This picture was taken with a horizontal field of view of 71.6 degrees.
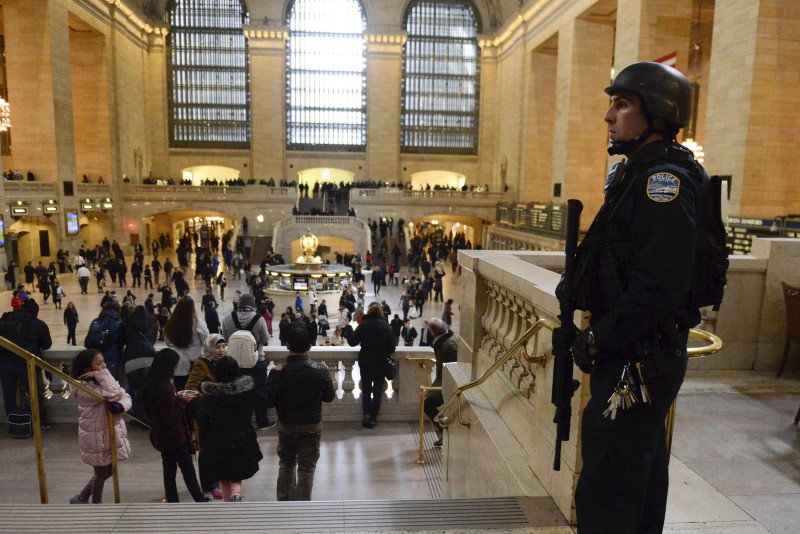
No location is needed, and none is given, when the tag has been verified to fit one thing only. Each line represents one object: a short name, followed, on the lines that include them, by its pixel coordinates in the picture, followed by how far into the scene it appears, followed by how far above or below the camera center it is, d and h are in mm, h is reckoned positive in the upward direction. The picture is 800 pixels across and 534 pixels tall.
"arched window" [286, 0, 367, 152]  36281 +8305
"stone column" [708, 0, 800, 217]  12266 +2507
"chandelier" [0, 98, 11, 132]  19031 +2690
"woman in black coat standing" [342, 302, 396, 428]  5516 -1552
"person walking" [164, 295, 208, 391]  4992 -1244
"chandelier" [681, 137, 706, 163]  14444 +1619
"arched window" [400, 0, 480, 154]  36688 +8454
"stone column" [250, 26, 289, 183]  34750 +6326
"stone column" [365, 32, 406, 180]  35812 +6560
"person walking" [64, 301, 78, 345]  10703 -2368
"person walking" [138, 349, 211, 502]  3709 -1438
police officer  1578 -279
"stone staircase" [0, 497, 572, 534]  2414 -1435
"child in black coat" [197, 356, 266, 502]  3459 -1414
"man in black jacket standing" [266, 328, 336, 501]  3650 -1379
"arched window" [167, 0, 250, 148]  35344 +8029
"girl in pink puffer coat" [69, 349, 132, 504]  3686 -1452
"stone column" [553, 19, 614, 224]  22734 +4111
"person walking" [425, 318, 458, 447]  5207 -1381
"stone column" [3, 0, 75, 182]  22266 +4594
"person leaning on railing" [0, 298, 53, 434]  4988 -1402
